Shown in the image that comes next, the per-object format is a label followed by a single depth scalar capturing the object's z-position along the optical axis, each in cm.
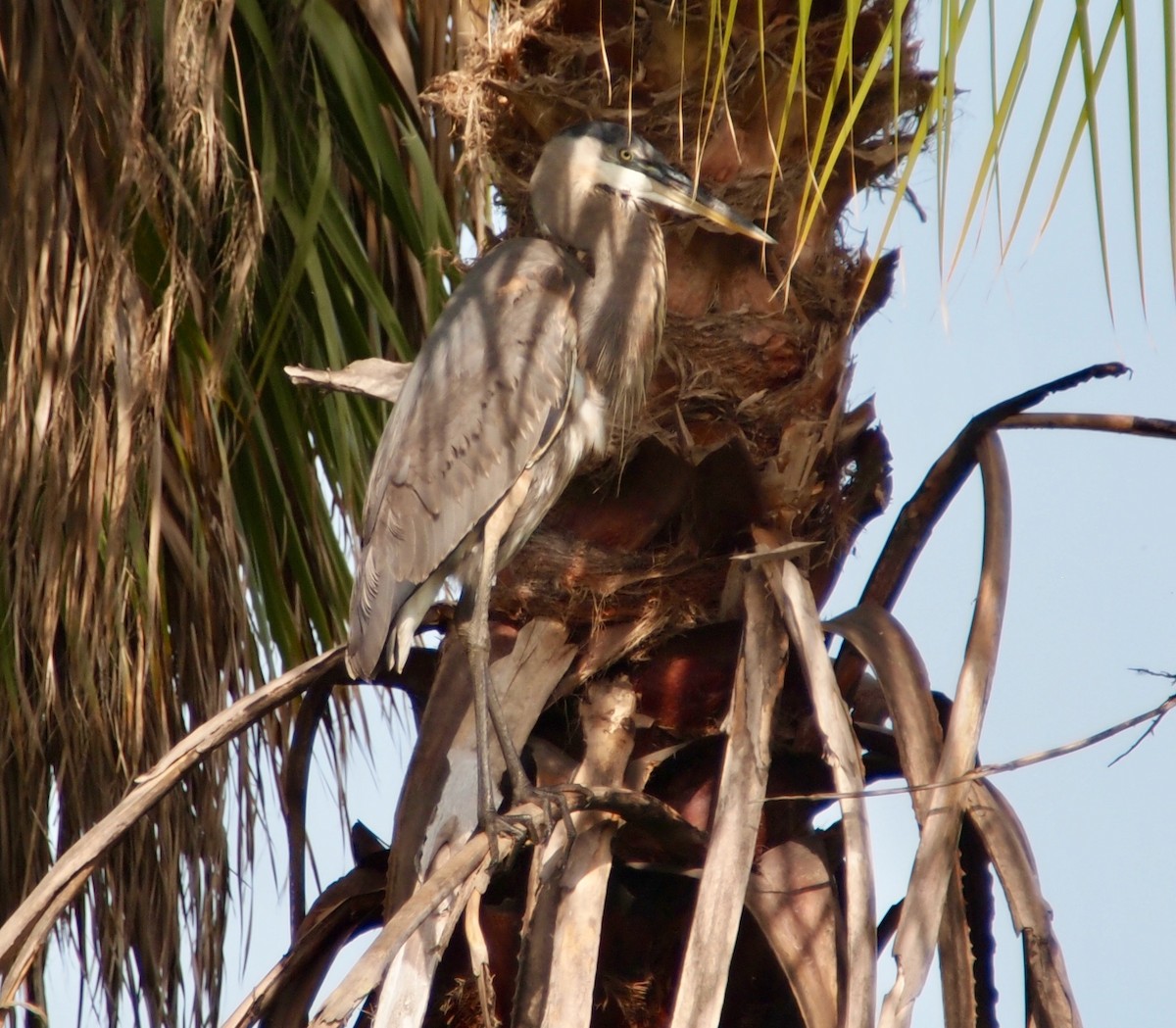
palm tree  2391
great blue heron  2441
